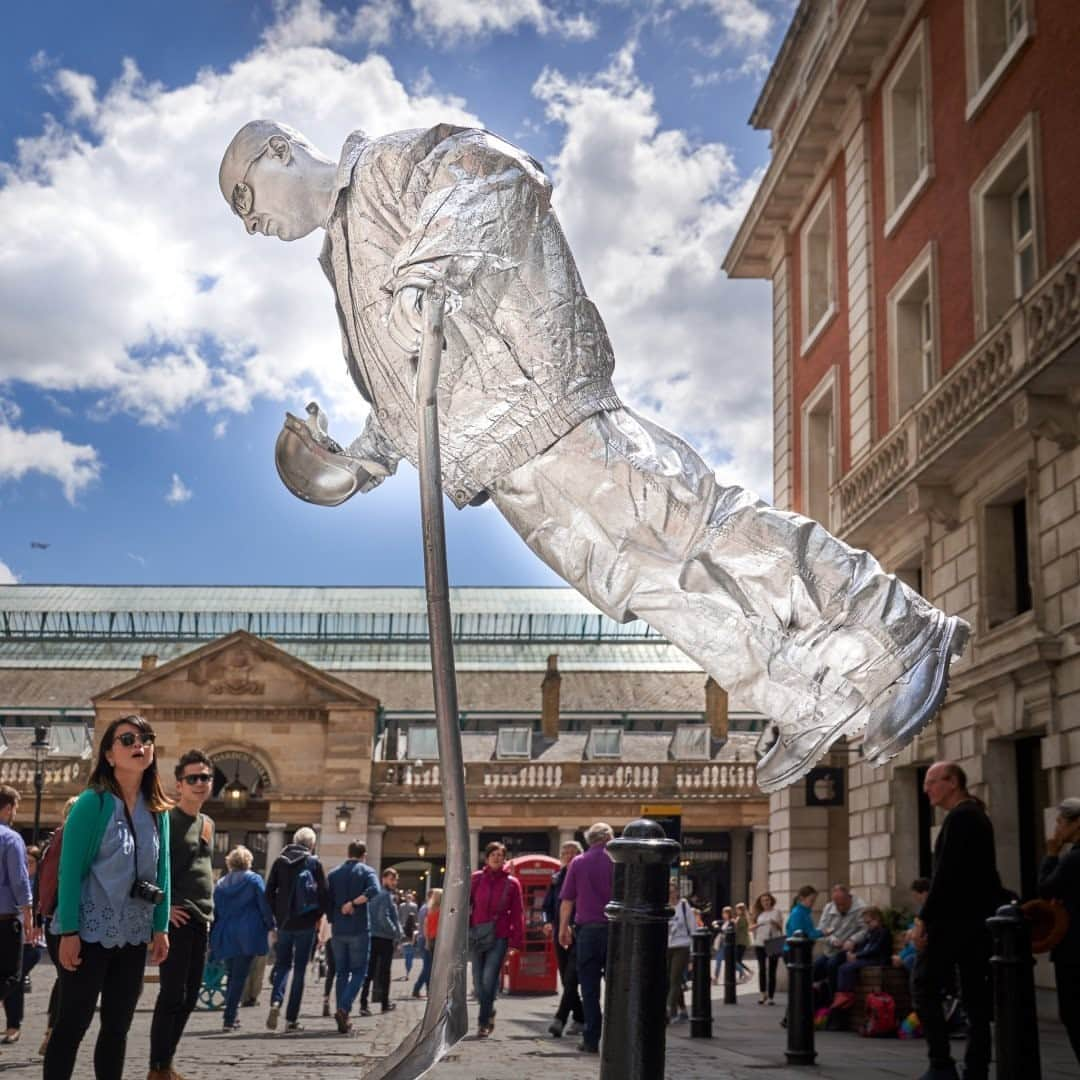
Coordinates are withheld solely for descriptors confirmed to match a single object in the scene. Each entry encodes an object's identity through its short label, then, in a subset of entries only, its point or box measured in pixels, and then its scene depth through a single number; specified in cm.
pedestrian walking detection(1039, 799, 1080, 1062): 664
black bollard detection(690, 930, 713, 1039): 1156
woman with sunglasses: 487
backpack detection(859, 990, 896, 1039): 1162
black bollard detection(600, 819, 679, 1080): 356
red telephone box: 2012
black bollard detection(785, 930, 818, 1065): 903
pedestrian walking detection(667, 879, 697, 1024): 1338
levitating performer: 369
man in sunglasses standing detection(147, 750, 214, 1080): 635
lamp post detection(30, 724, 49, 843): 3157
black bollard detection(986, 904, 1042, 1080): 504
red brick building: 1344
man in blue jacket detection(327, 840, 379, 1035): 1188
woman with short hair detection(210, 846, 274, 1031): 1195
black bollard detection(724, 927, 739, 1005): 1786
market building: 4753
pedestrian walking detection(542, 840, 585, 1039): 1114
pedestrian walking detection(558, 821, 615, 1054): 964
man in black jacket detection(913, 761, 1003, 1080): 635
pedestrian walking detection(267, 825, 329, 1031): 1180
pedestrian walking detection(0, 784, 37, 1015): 799
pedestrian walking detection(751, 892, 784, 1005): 1842
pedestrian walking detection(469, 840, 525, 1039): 1207
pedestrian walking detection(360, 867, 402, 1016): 1452
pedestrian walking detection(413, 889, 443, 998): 1548
